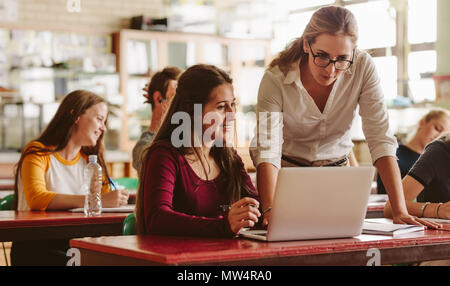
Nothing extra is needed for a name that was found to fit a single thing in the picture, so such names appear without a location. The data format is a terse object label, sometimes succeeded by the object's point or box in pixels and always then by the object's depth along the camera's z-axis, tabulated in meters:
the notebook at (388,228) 2.02
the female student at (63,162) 2.93
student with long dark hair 2.07
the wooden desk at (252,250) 1.60
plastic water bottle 2.84
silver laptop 1.75
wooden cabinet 7.43
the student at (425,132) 4.18
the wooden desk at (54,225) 2.46
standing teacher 2.24
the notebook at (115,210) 2.89
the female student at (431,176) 2.68
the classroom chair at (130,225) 2.22
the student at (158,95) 3.79
